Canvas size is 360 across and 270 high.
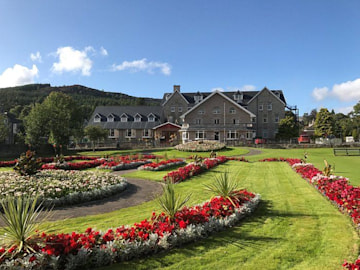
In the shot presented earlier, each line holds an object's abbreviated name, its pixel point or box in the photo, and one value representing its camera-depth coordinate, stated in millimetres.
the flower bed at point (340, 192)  7189
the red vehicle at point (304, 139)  50562
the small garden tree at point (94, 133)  43062
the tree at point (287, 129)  55312
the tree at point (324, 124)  59656
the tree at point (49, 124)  37375
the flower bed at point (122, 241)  4582
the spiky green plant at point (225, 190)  8539
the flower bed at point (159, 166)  18578
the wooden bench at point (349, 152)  31595
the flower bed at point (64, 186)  10062
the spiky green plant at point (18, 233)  4742
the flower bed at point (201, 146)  37562
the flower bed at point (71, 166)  20325
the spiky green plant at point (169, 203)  6632
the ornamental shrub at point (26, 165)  13406
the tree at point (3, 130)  35575
